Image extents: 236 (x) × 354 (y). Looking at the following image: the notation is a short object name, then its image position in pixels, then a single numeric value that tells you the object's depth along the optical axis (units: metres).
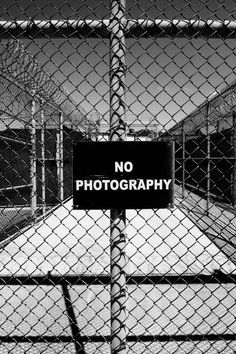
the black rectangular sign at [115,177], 1.66
